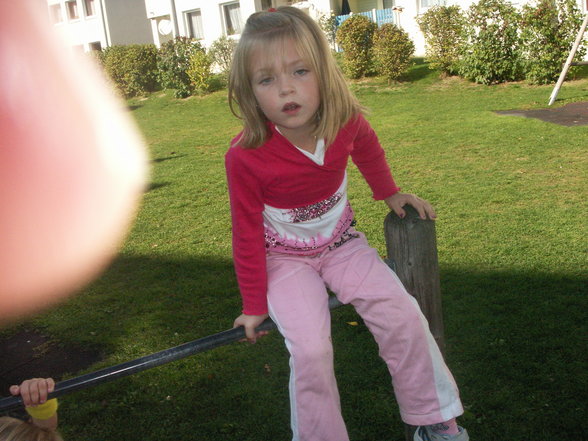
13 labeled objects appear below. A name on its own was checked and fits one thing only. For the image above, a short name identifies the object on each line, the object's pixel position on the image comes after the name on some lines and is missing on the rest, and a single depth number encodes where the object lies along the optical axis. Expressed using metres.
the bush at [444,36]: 14.92
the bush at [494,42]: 13.55
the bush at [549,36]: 12.89
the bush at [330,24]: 20.05
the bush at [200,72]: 17.95
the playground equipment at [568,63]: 9.82
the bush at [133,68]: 20.08
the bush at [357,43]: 15.67
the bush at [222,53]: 18.88
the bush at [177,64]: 18.45
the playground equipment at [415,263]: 1.97
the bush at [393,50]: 15.12
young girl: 1.88
